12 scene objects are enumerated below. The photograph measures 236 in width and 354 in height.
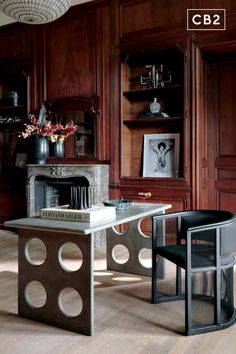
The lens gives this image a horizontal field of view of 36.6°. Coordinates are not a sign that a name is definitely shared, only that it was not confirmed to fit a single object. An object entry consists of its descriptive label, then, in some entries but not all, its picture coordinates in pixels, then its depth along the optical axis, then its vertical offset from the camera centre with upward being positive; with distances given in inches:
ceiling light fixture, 121.6 +57.1
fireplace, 178.2 -6.0
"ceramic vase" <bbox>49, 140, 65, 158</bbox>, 203.5 +13.0
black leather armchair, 85.2 -23.1
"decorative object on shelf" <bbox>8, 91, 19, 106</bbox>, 224.1 +47.2
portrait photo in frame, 177.9 +8.2
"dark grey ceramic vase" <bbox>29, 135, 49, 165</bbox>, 197.0 +12.7
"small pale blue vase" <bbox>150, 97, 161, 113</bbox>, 181.6 +32.8
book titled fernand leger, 89.0 -10.8
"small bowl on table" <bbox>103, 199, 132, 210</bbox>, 110.6 -10.1
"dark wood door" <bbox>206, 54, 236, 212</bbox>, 172.7 +19.2
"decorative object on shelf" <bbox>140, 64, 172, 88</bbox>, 179.9 +48.3
